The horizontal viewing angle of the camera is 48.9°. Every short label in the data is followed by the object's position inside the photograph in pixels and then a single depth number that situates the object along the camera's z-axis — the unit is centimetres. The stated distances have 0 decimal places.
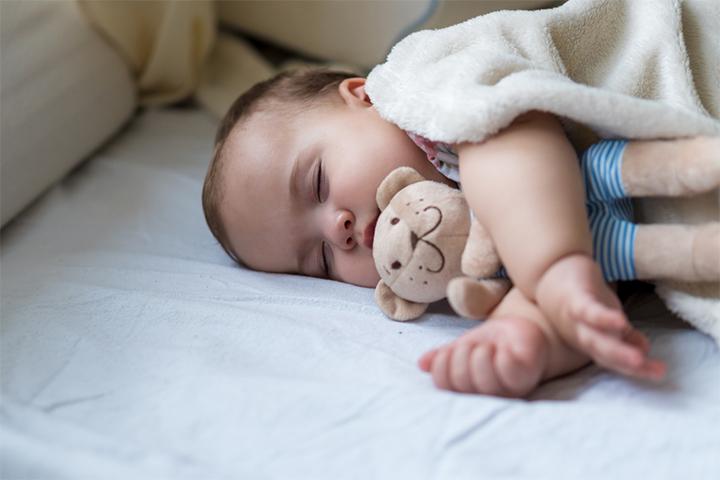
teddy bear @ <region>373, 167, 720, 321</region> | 76
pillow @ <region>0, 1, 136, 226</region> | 121
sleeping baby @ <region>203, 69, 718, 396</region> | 71
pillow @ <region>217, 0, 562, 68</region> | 138
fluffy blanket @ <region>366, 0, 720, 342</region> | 80
